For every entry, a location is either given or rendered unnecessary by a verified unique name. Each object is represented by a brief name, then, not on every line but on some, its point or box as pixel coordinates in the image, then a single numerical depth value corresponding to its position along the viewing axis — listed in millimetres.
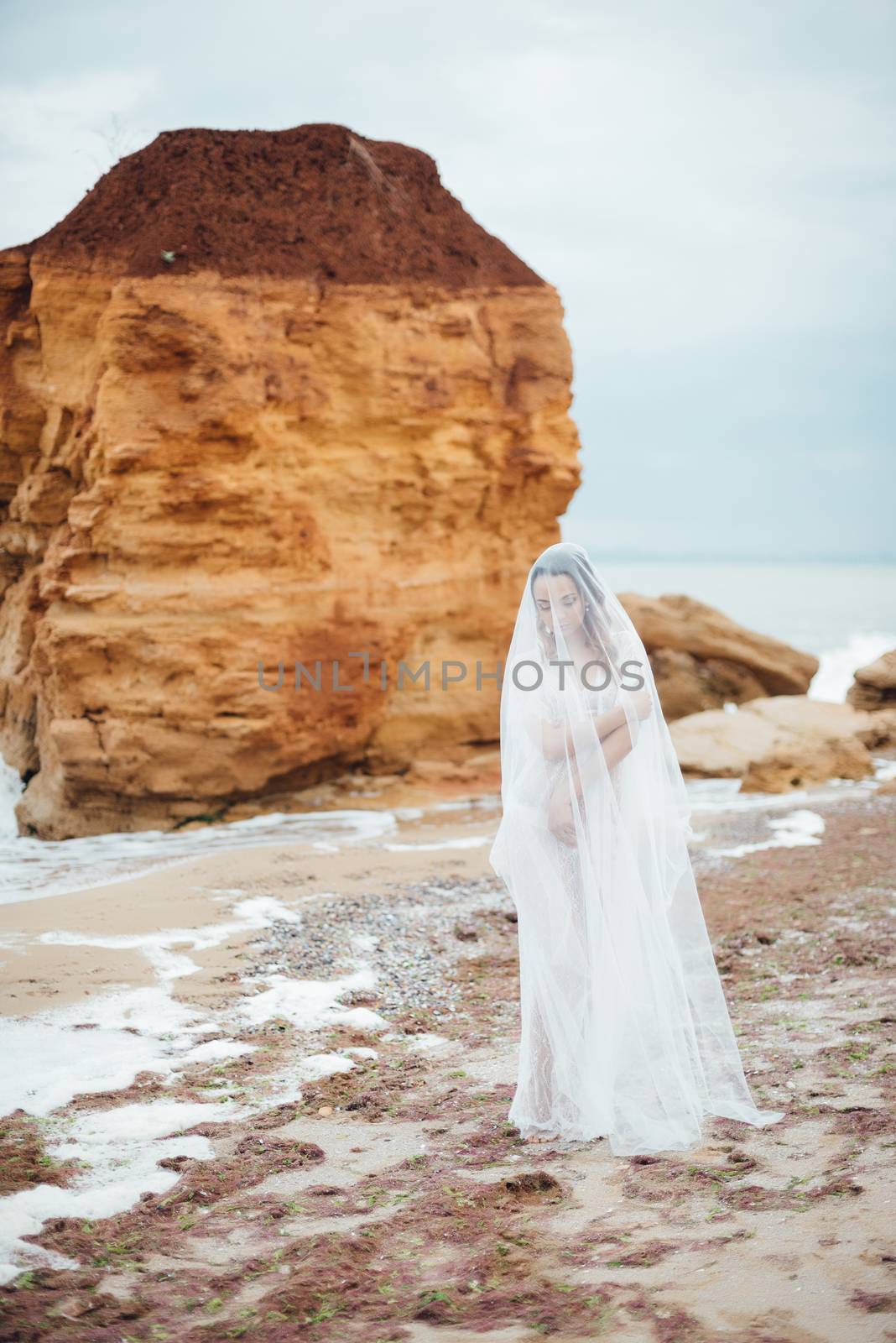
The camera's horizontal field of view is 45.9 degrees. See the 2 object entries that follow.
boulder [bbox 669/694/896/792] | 12359
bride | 3883
